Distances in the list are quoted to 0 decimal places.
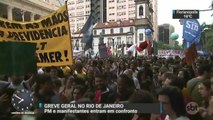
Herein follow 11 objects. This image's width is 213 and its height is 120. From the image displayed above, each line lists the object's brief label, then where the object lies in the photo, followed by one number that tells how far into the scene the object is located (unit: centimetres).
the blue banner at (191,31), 1903
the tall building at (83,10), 15658
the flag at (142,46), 2720
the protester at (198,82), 544
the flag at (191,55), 1079
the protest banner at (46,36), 656
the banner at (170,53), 3220
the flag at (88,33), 1270
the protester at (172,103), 349
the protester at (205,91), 488
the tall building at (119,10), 15288
